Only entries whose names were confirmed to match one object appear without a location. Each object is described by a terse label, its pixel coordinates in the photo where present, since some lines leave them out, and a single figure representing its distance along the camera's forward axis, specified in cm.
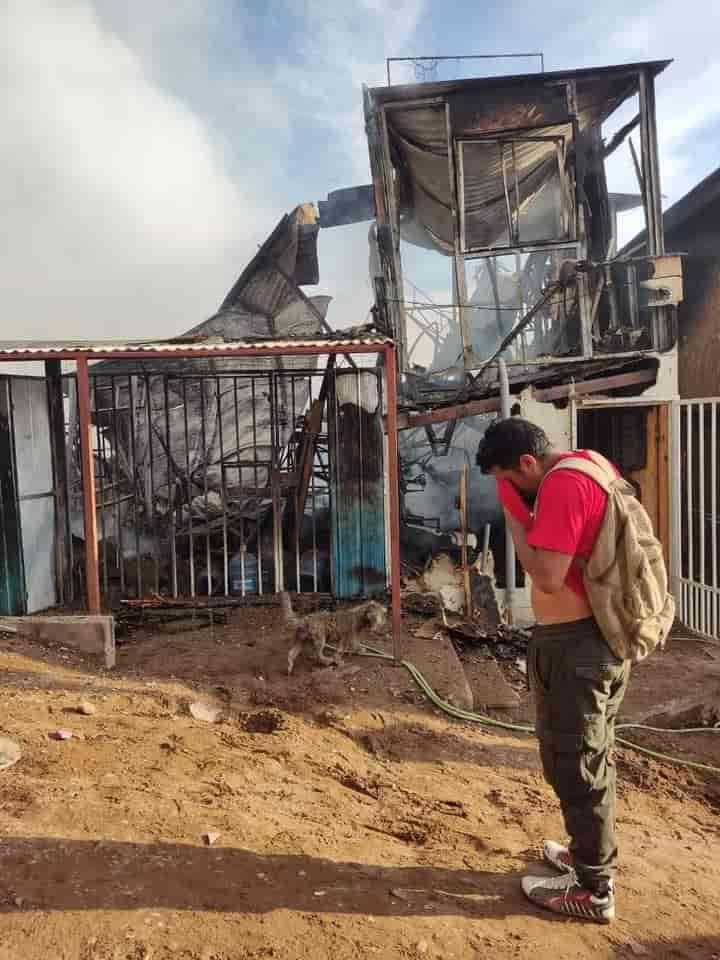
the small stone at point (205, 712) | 487
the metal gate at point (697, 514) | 802
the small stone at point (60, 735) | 412
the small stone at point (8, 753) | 369
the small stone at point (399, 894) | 278
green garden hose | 483
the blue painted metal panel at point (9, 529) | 773
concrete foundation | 600
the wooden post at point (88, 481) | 612
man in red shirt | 254
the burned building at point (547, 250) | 888
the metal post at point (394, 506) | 602
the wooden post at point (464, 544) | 830
